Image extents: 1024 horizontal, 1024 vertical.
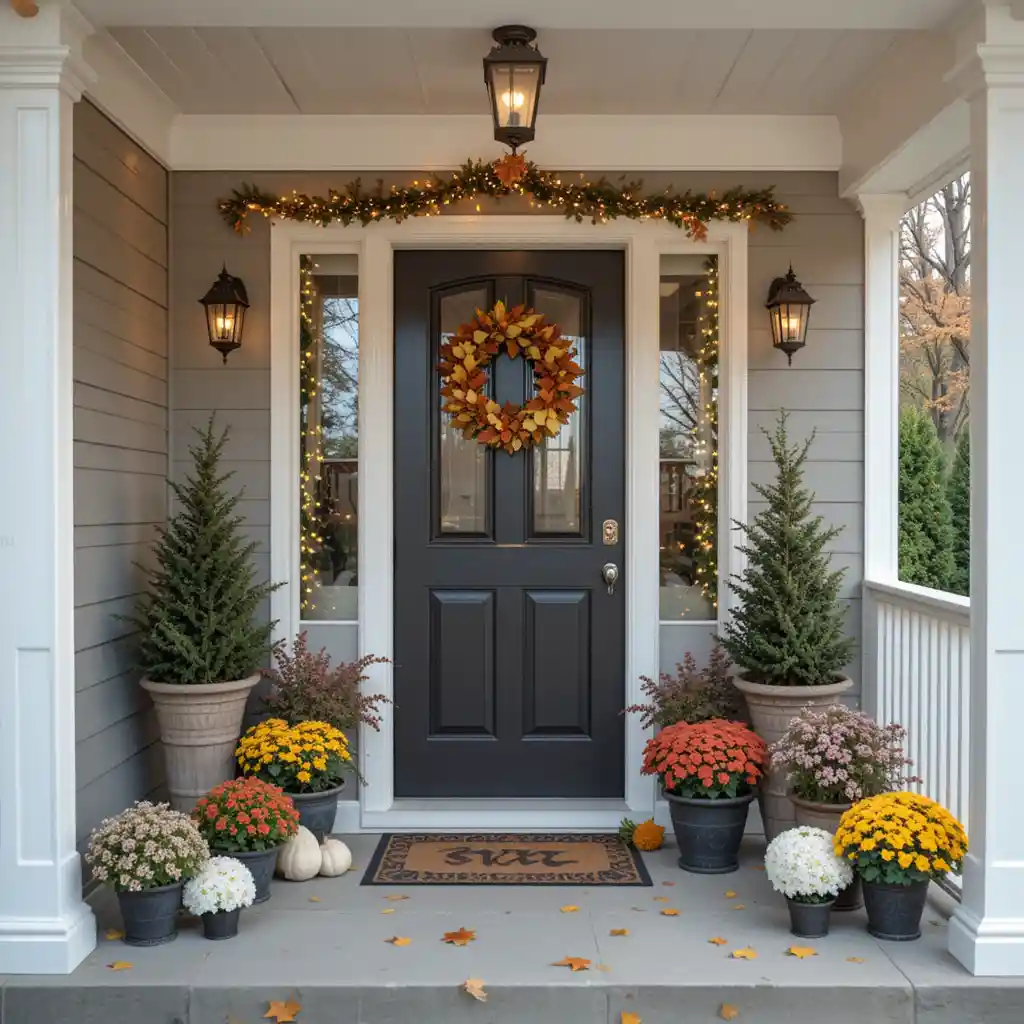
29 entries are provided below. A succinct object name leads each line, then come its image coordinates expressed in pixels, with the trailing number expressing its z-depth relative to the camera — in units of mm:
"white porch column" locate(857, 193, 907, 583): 4281
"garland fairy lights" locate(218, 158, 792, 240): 4207
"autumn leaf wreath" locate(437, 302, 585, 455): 4309
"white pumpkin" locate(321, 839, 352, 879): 3727
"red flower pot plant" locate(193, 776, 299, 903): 3328
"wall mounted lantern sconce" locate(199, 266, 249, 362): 4152
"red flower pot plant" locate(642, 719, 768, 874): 3689
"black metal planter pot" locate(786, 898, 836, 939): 3166
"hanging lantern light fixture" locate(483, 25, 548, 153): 3205
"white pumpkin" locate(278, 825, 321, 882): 3672
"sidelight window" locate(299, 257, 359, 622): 4375
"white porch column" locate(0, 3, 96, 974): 2953
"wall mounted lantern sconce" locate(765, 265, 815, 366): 4148
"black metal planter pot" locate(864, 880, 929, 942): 3104
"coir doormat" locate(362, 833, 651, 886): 3719
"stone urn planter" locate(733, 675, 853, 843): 3838
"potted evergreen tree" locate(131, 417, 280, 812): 3723
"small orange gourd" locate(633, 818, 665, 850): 4016
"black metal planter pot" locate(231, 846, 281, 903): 3355
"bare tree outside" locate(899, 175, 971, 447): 7762
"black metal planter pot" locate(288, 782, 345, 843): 3826
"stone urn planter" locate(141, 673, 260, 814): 3729
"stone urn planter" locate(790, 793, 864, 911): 3330
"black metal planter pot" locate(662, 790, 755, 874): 3729
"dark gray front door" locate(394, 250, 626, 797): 4375
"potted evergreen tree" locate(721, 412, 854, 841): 3852
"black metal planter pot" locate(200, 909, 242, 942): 3141
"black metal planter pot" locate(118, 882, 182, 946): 3082
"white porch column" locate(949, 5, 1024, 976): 2906
